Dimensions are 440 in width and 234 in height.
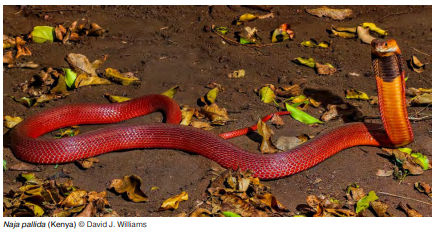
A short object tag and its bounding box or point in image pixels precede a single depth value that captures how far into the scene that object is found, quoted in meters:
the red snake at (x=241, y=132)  5.88
